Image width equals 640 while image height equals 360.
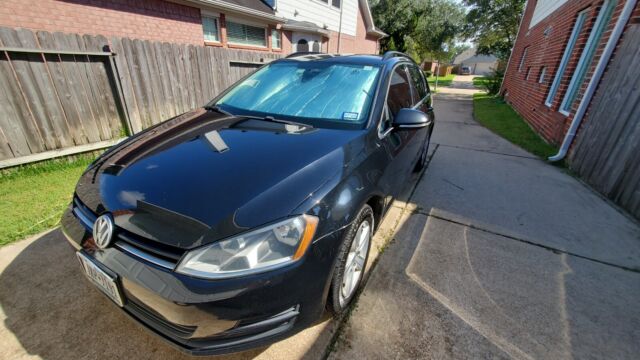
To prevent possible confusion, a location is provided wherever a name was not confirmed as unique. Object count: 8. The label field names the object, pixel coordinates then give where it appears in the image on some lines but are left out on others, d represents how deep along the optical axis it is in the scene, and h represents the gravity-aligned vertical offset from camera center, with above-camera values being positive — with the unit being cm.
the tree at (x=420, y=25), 2298 +291
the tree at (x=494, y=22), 2024 +304
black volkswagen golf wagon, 121 -76
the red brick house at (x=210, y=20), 542 +72
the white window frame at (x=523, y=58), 1099 +32
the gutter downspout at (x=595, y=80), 390 -13
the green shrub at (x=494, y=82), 1586 -92
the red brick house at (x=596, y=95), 344 -38
